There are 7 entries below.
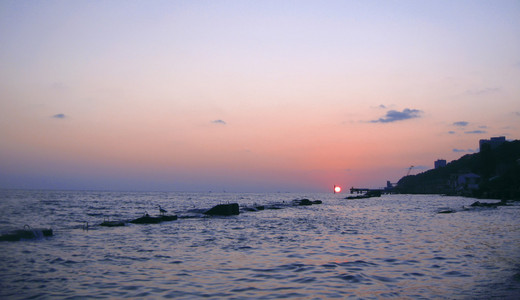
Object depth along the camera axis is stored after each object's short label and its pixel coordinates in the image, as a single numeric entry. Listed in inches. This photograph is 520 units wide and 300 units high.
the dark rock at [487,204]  2391.1
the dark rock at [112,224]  1222.6
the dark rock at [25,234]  876.0
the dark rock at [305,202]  3490.7
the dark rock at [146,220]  1365.2
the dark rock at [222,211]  1900.8
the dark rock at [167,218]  1485.0
